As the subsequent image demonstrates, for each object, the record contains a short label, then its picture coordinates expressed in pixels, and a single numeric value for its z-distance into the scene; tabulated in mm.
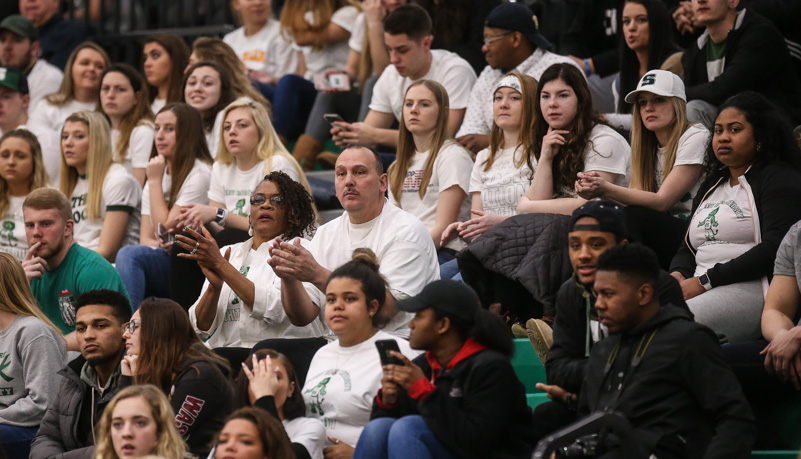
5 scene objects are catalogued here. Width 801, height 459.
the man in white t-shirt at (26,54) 19094
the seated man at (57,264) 12594
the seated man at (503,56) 14531
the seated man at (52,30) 20625
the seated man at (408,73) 15055
